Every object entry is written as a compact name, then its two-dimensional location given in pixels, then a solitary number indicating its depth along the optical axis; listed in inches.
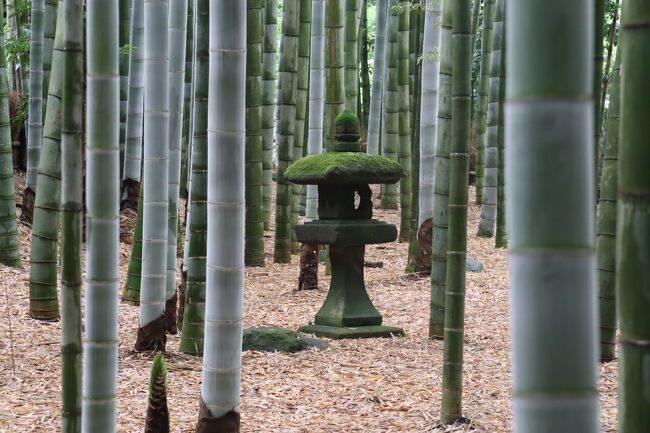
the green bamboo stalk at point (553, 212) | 91.3
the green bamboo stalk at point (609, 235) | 307.7
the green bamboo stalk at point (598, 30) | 212.5
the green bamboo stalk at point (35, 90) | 572.3
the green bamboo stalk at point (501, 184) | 759.1
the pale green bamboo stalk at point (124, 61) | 564.2
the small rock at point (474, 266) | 672.7
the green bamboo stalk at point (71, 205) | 153.9
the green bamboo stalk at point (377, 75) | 803.8
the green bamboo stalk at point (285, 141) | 687.3
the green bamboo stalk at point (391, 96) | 741.0
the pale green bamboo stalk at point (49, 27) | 506.0
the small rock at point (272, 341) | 403.8
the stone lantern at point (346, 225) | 447.9
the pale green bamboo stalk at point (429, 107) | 543.3
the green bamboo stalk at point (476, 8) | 738.7
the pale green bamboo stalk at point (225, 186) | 237.1
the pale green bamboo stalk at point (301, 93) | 701.3
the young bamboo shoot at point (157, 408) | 239.7
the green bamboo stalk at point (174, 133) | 407.3
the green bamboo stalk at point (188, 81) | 640.0
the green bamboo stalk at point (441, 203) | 423.9
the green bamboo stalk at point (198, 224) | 364.7
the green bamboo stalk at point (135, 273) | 444.9
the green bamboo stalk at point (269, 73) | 718.2
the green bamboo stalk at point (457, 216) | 280.7
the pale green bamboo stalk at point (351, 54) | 656.3
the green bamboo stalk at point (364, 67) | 1069.5
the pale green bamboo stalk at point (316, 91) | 607.3
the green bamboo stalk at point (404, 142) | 769.0
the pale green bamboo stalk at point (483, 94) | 796.6
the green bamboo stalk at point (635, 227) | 107.3
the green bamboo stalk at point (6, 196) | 516.2
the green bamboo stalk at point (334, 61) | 549.2
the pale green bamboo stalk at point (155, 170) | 344.2
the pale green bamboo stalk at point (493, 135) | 755.6
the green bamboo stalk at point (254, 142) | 585.1
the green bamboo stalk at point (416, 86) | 770.2
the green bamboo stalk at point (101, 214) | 176.2
